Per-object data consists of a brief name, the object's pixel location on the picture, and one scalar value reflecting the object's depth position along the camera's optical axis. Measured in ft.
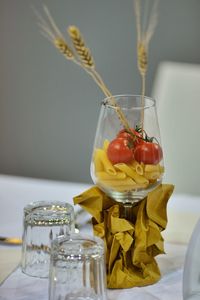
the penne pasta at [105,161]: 2.96
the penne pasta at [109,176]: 2.94
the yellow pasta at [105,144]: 3.01
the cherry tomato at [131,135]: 2.95
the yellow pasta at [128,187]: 2.97
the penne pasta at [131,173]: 2.93
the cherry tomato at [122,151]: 2.93
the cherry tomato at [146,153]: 2.93
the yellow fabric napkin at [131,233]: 3.03
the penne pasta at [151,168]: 2.95
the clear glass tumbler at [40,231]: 3.15
